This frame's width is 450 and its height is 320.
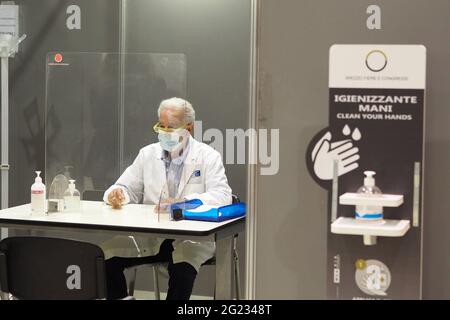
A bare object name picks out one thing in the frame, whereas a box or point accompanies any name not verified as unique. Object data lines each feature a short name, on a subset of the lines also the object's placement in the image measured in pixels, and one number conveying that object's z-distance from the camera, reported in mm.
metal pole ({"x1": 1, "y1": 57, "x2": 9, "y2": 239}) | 4883
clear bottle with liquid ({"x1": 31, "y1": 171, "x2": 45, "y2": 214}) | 3668
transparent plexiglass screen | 4098
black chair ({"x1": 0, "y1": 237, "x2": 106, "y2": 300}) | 2990
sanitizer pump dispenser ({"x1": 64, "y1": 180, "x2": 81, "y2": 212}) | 3773
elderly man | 3785
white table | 3288
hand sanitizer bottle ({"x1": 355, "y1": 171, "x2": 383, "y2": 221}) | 2064
